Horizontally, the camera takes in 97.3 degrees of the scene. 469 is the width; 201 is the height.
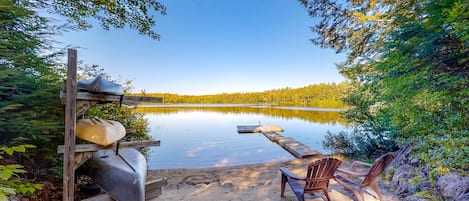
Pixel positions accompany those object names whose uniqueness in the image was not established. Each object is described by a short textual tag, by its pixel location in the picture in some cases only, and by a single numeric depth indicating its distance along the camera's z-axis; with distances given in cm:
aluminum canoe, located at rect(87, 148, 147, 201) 285
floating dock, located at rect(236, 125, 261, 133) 1464
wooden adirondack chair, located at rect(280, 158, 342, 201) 284
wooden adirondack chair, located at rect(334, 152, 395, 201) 289
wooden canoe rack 229
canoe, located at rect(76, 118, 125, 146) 260
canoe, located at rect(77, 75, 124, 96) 247
